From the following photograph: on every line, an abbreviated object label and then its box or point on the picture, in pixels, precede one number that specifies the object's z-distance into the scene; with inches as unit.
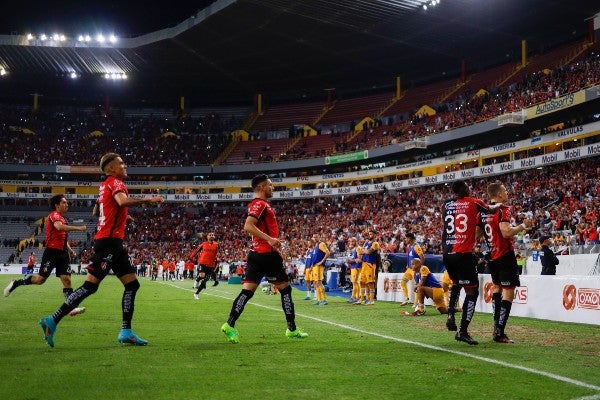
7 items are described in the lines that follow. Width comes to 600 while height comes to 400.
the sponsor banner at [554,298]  512.1
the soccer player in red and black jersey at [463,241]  376.5
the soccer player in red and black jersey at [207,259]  869.8
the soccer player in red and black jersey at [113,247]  335.0
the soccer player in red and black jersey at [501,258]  379.9
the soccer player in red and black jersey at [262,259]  364.8
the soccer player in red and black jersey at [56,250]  507.5
